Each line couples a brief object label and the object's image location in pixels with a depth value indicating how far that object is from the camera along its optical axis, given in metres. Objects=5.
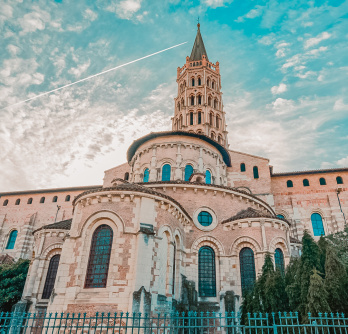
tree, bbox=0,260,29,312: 21.17
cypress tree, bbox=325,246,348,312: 9.64
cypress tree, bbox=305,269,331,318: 9.07
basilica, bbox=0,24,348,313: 14.23
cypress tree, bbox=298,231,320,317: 9.99
